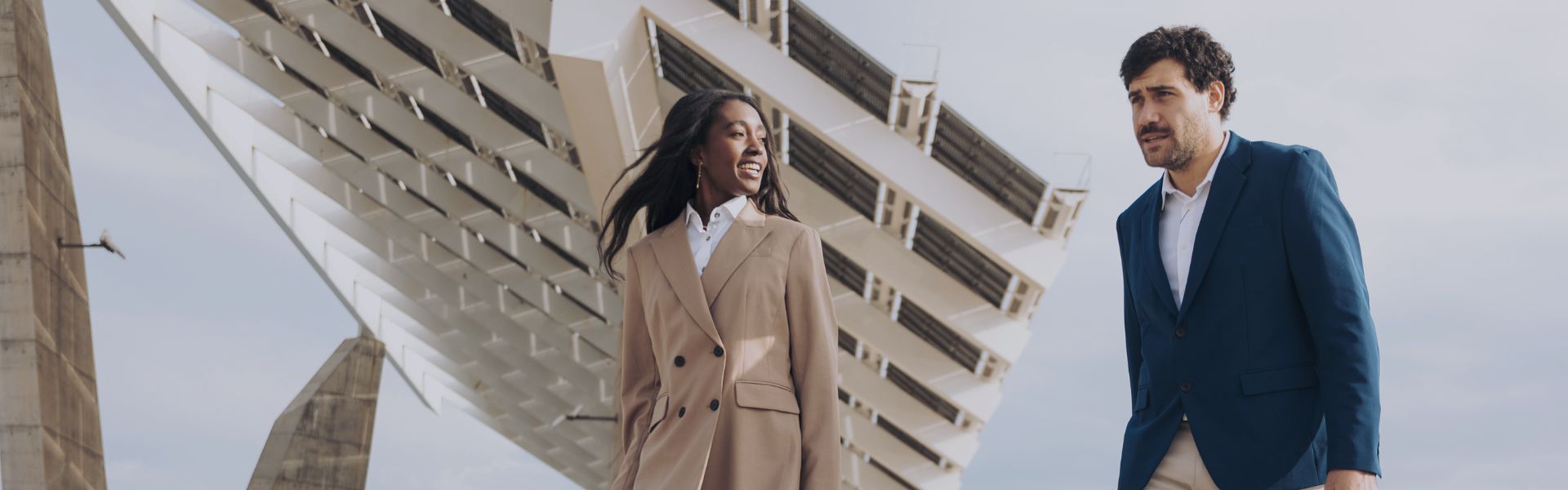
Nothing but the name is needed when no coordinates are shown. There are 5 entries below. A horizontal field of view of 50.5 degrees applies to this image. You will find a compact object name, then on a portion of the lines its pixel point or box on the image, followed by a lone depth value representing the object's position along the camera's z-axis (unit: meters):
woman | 3.54
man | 3.09
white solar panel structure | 12.38
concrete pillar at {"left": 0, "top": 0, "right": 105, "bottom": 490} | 10.99
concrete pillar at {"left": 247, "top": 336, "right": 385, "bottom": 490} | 19.95
